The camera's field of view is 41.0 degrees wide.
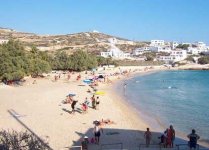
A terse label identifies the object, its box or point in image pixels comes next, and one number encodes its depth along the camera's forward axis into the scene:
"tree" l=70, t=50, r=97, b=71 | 57.41
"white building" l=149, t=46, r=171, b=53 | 122.62
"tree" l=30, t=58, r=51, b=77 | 37.65
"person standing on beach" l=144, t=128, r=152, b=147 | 13.07
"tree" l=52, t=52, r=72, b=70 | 57.27
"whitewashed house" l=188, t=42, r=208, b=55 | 127.52
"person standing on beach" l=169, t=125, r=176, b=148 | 12.82
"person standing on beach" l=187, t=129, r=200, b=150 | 11.76
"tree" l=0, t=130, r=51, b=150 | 7.68
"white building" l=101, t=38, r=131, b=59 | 100.55
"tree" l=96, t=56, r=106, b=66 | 73.55
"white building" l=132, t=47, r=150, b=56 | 118.40
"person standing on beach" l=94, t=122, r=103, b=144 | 13.39
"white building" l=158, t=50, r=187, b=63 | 107.55
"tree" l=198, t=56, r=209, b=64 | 100.88
